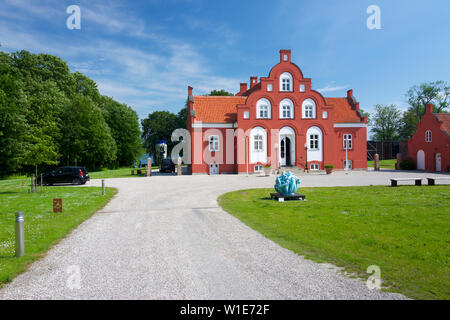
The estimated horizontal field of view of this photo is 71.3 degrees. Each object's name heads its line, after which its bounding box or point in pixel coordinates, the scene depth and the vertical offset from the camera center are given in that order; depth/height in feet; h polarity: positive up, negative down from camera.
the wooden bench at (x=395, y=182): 65.04 -5.54
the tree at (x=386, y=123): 252.62 +26.96
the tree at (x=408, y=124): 231.91 +24.47
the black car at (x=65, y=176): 83.97 -4.61
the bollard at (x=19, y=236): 21.12 -5.17
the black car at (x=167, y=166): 141.49 -3.61
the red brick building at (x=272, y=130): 120.88 +10.75
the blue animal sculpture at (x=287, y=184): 46.57 -4.00
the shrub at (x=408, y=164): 126.52 -3.26
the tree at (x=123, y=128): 195.72 +19.75
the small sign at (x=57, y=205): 38.09 -5.61
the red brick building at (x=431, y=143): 113.19 +4.96
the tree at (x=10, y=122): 106.22 +13.07
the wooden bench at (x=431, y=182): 65.31 -5.47
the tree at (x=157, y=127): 265.75 +26.47
